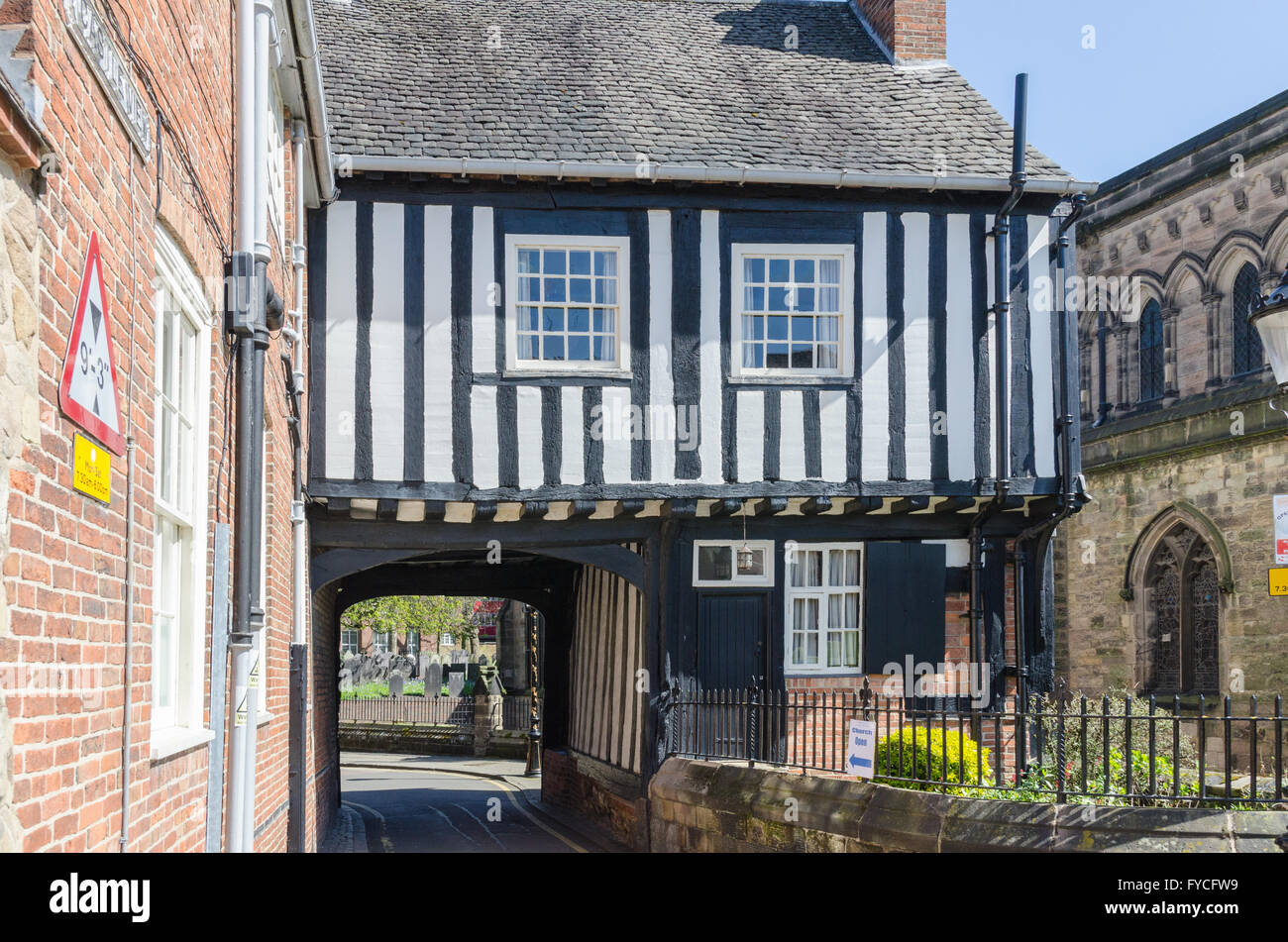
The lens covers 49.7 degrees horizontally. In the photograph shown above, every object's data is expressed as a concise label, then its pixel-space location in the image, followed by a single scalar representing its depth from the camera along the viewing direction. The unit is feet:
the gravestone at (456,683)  129.80
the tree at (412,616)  138.41
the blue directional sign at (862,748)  32.42
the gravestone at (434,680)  139.74
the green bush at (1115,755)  31.86
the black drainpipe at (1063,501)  44.78
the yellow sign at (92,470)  12.73
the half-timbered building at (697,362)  42.01
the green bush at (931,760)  31.99
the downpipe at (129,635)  14.24
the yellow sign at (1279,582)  25.99
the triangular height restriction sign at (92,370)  12.46
